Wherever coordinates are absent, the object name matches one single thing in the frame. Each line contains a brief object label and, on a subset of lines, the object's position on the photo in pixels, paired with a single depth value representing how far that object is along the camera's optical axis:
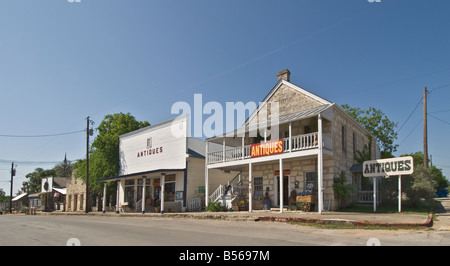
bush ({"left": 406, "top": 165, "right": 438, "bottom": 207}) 18.30
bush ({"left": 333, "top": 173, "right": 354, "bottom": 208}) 18.44
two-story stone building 18.60
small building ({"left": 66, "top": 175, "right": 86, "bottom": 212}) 38.22
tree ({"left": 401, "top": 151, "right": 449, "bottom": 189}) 42.92
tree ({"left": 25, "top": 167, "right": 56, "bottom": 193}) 76.88
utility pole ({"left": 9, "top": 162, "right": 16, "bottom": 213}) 57.28
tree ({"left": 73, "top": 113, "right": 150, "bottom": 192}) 33.19
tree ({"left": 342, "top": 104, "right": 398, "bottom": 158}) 41.50
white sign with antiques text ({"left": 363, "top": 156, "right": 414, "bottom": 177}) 16.05
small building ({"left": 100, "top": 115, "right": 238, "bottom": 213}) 25.08
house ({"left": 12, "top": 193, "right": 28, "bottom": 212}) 60.73
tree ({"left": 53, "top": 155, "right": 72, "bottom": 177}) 78.76
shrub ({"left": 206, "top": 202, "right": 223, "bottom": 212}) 21.73
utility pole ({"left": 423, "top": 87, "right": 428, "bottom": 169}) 25.11
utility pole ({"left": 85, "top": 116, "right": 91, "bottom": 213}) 31.12
